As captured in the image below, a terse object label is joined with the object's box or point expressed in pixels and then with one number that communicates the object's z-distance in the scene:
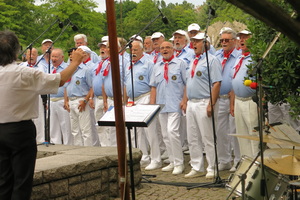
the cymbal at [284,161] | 6.31
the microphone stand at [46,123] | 10.60
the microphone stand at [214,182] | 9.35
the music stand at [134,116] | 6.23
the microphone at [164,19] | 10.30
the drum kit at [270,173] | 6.37
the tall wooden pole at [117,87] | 4.46
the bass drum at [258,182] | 6.67
